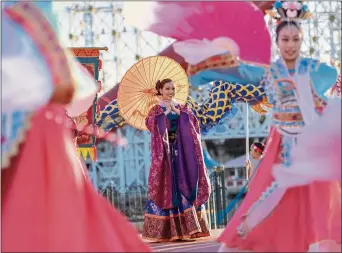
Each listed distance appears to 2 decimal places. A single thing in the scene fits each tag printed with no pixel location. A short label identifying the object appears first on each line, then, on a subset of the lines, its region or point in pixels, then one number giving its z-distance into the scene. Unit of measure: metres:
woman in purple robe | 6.44
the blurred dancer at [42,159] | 3.31
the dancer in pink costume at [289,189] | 4.02
